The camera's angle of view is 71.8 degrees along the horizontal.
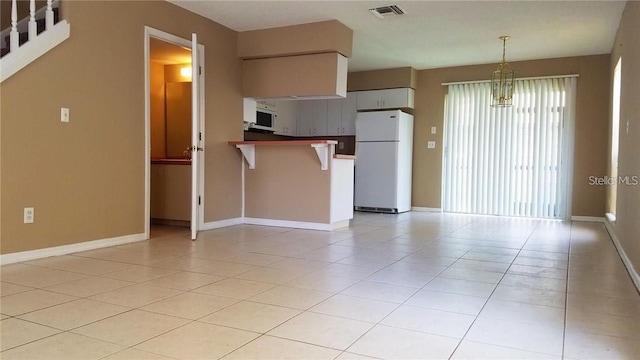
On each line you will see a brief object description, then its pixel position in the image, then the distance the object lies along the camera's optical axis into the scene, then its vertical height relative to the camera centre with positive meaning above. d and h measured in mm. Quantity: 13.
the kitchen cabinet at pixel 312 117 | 8289 +853
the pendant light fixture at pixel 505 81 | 6527 +1300
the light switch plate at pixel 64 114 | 3617 +361
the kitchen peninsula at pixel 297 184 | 5234 -271
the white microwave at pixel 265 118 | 6724 +700
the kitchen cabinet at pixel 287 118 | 7617 +793
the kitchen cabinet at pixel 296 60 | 5270 +1278
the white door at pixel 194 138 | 4367 +222
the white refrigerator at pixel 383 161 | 7387 +41
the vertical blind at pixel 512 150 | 6777 +251
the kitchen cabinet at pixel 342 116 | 8039 +869
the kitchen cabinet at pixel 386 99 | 7621 +1135
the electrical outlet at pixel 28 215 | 3391 -446
